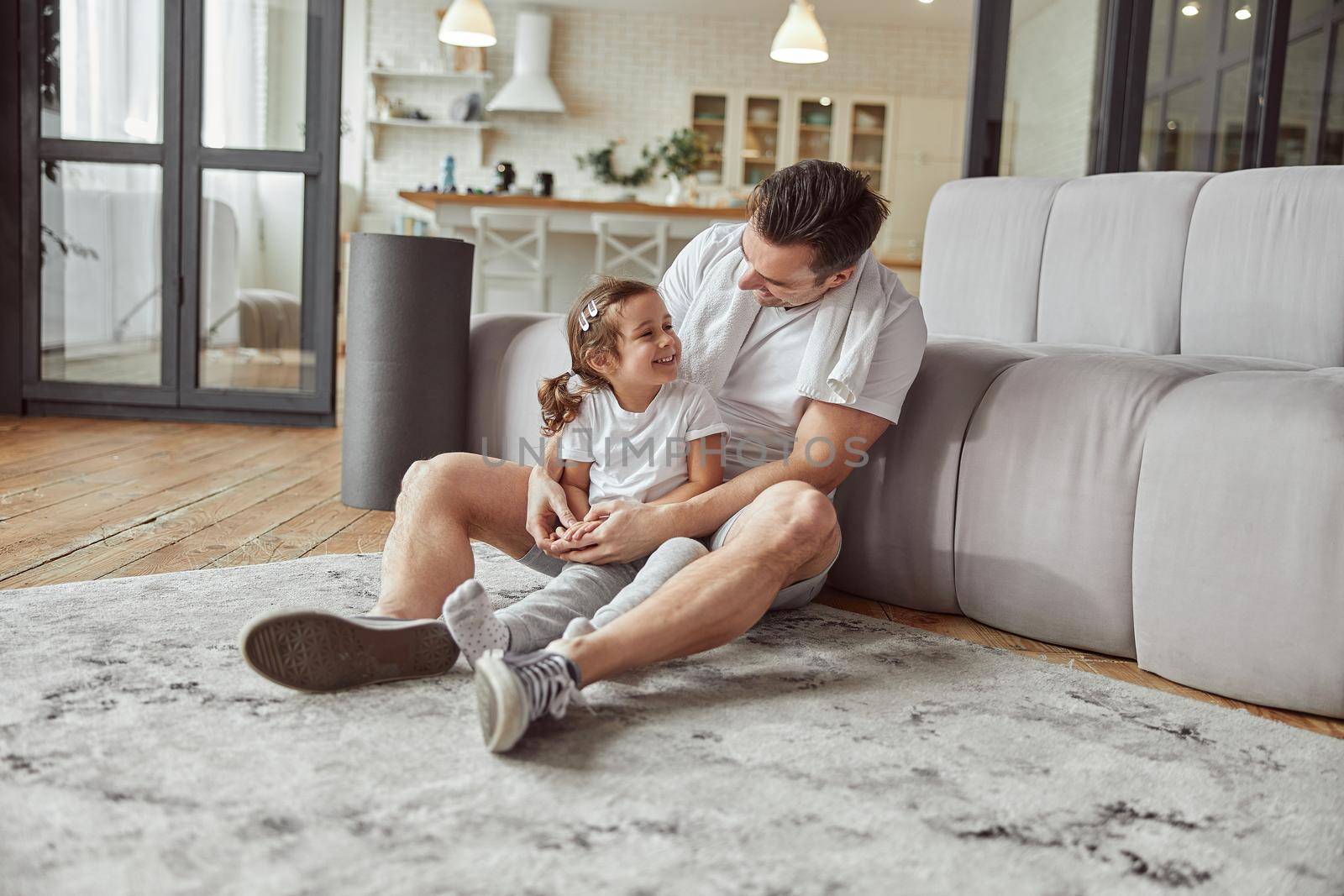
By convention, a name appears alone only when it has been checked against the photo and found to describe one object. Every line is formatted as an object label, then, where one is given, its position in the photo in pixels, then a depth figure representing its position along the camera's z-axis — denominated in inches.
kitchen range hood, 320.5
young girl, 62.9
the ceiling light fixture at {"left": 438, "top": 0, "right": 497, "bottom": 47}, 231.6
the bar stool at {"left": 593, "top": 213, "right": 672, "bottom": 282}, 207.5
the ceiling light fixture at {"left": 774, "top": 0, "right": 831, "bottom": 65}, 227.9
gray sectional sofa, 56.1
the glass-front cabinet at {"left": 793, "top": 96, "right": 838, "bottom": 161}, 334.0
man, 48.5
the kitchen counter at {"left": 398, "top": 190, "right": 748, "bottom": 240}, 210.7
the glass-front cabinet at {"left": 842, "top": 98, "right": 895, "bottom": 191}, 332.5
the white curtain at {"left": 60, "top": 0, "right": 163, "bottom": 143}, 144.6
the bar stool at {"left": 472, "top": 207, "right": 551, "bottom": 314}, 210.2
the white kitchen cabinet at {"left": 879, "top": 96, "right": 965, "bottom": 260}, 330.6
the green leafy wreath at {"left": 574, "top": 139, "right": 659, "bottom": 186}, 250.2
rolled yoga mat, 96.8
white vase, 239.0
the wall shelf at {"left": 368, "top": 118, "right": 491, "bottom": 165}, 323.0
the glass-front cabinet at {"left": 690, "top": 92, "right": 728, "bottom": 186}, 336.8
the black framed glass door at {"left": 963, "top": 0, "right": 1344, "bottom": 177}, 130.6
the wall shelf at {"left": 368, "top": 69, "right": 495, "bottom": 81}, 321.5
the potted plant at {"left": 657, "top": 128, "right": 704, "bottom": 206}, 241.4
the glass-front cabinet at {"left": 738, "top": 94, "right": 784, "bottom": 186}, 335.9
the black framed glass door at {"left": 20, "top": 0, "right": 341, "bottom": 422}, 145.6
